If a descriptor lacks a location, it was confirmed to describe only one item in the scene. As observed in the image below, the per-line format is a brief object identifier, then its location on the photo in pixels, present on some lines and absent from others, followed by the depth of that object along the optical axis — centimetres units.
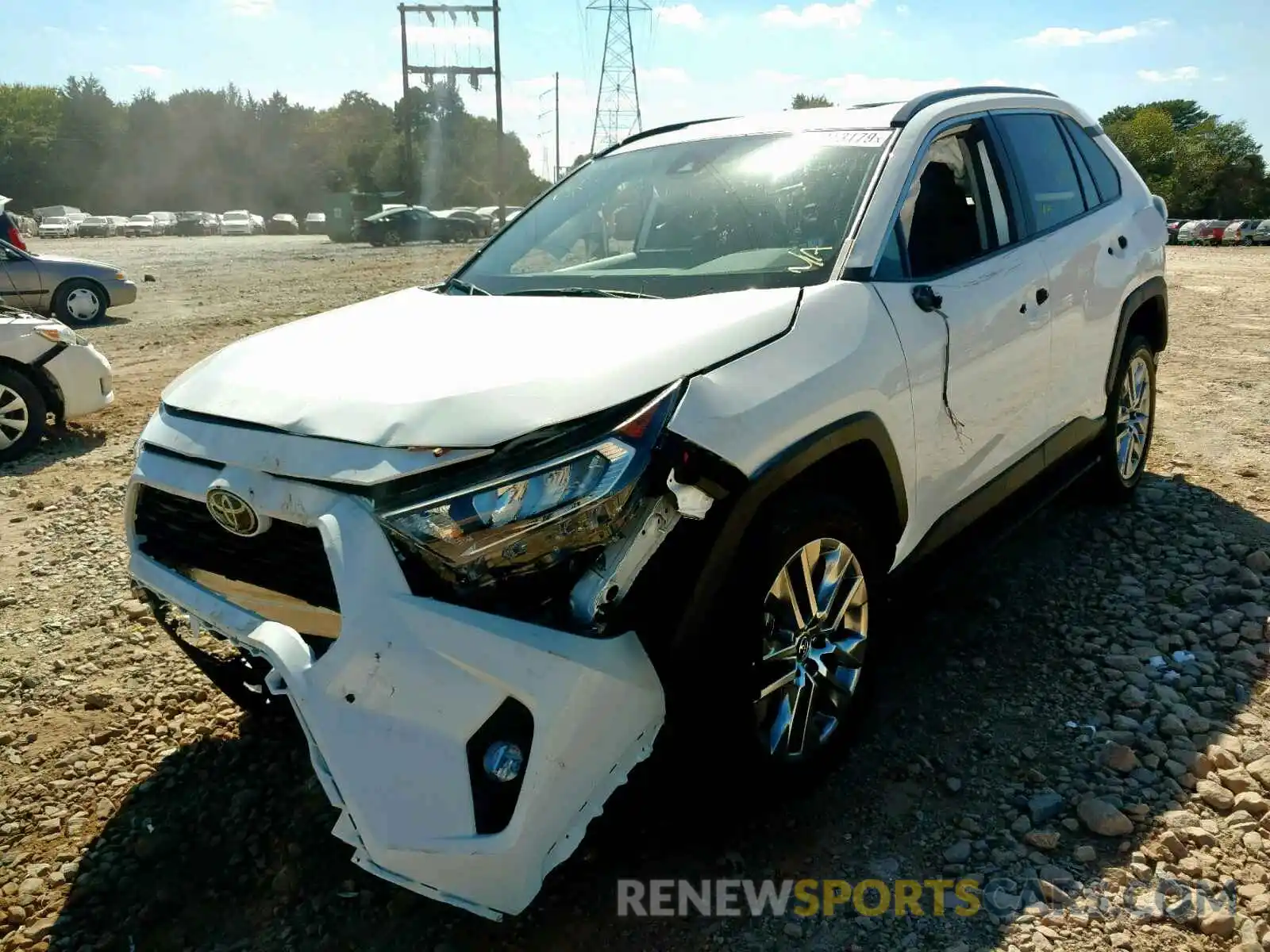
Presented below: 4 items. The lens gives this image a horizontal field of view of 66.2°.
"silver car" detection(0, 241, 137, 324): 1270
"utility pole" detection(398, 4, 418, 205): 4884
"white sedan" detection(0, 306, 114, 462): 676
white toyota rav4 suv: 192
